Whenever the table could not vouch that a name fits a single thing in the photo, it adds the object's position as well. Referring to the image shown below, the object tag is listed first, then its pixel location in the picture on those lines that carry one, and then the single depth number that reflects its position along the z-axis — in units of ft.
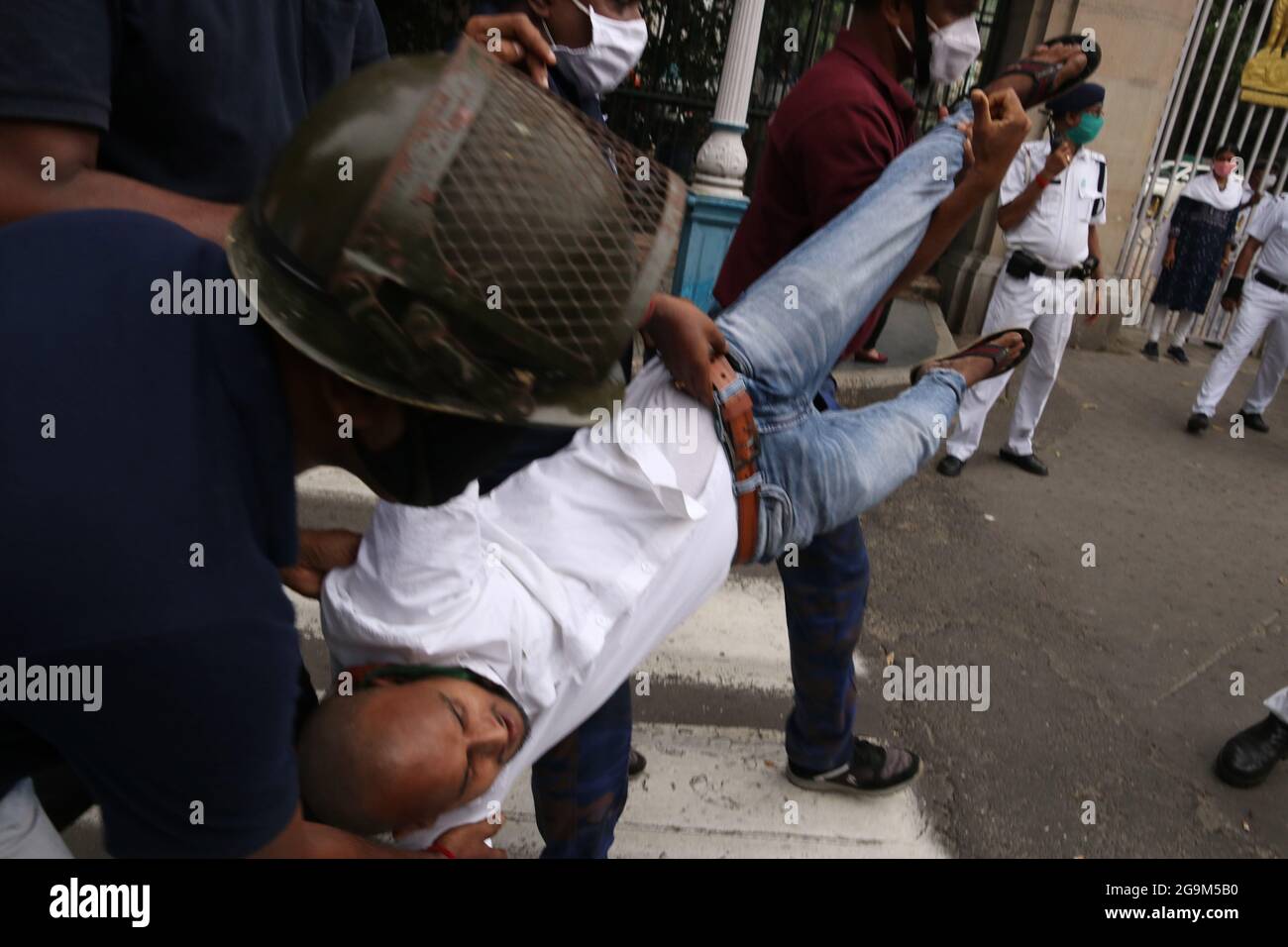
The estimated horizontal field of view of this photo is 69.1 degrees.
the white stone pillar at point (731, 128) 19.34
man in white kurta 5.29
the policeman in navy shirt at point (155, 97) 4.14
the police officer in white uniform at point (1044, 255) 17.53
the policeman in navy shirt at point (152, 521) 2.82
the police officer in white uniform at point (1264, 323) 22.39
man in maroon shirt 8.00
